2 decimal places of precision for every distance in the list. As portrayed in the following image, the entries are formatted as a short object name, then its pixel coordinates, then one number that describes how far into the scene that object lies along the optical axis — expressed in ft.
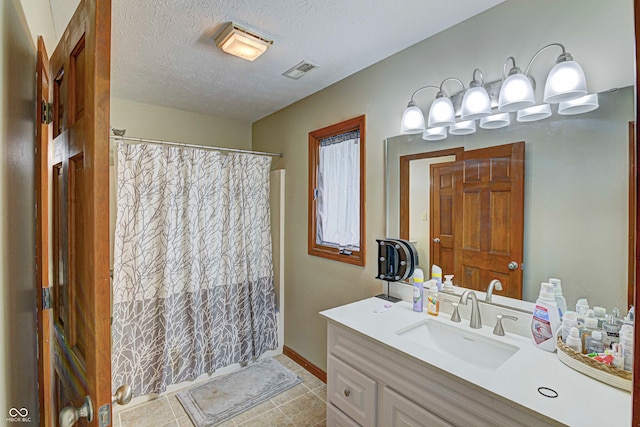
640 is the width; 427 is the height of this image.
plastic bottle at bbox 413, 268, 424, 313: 5.66
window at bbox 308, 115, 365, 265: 7.53
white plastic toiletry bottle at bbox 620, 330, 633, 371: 3.30
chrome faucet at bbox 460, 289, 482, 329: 4.88
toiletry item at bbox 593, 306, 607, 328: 3.84
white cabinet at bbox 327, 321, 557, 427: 3.36
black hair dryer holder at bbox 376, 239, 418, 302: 6.06
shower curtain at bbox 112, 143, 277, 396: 7.47
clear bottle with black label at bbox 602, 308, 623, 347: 3.69
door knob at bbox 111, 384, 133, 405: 2.77
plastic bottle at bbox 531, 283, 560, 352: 4.09
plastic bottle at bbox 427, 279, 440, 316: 5.41
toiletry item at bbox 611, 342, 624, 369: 3.36
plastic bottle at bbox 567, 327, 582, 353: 3.74
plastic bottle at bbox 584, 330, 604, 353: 3.68
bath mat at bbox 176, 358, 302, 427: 7.07
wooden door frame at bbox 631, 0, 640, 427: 1.54
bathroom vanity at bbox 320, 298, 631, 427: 3.11
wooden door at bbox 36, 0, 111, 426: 2.44
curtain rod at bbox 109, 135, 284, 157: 7.17
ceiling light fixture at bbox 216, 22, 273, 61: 5.50
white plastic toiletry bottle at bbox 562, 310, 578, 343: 3.90
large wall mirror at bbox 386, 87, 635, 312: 3.77
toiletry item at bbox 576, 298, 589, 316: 4.02
